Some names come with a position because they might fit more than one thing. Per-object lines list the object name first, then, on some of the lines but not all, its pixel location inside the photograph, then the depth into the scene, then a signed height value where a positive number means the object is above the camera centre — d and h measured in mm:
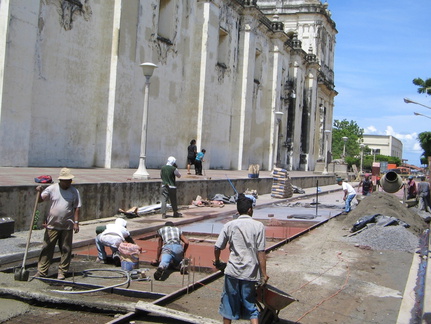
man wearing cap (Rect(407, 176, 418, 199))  24484 -437
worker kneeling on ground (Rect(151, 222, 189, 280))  7939 -1270
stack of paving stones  24156 -548
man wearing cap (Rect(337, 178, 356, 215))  18516 -645
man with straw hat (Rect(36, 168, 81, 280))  7238 -871
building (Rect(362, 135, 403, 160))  148250 +10460
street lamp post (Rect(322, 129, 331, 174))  54138 +3812
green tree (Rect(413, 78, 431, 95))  56419 +10717
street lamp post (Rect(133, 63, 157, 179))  15669 +1054
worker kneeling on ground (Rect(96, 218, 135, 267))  8375 -1234
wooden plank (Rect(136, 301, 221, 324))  5453 -1587
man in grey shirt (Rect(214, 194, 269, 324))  5098 -973
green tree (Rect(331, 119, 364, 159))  98812 +6465
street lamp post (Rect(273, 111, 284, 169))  35219 +1708
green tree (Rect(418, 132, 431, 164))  54625 +4319
